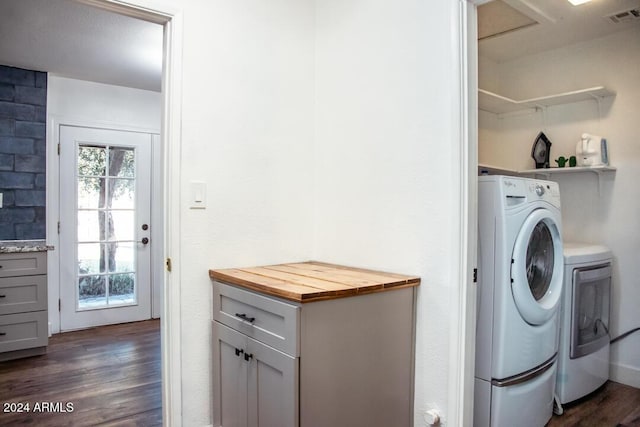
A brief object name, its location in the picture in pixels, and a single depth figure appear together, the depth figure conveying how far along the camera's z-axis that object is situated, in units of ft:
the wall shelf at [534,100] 9.49
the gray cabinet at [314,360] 4.70
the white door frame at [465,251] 5.34
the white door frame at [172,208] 6.06
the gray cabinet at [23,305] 10.38
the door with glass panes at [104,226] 13.12
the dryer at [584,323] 7.98
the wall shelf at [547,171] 9.60
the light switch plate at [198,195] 6.22
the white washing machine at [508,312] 6.39
